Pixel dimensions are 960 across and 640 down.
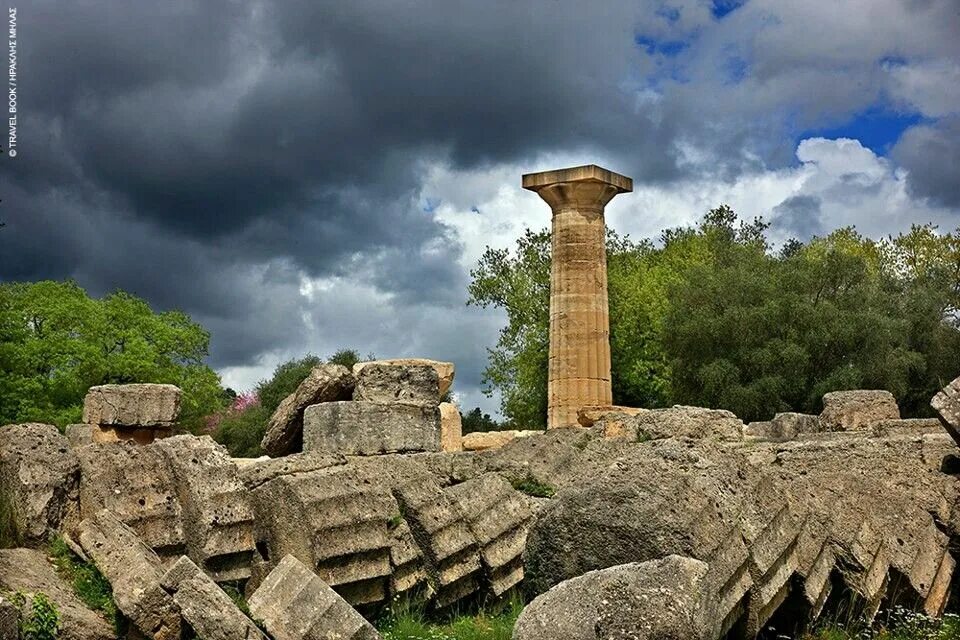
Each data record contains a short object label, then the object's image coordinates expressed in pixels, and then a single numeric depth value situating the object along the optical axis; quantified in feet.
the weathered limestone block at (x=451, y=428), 63.31
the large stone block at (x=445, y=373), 63.08
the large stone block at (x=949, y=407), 31.01
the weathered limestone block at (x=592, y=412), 75.88
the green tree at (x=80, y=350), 118.32
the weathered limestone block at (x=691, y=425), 47.34
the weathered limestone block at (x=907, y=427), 46.70
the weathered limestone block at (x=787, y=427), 60.85
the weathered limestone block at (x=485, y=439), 67.46
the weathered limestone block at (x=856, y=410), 57.72
